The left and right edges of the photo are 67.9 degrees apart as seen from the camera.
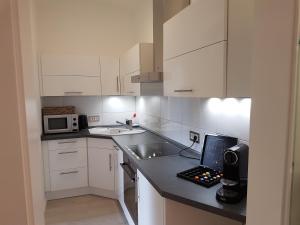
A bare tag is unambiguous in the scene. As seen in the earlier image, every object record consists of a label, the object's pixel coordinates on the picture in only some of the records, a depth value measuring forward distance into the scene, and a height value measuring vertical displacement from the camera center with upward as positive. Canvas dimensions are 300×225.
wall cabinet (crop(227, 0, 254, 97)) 1.09 +0.25
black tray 1.39 -0.54
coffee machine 1.16 -0.45
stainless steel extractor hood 1.89 +0.62
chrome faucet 3.43 -0.47
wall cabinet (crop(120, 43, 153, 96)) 2.47 +0.37
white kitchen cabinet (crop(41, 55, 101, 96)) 2.98 +0.27
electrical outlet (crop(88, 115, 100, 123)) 3.58 -0.38
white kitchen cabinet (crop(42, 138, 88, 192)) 2.88 -0.91
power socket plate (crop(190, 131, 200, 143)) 1.99 -0.38
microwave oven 3.04 -0.40
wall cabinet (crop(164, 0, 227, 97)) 1.15 +0.27
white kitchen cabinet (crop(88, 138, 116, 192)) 2.92 -0.94
